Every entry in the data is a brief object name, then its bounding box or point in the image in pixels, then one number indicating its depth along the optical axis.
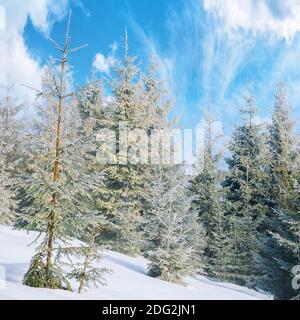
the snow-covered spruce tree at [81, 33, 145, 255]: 27.84
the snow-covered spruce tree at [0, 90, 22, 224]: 35.41
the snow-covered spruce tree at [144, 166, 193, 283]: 18.03
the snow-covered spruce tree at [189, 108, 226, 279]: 30.66
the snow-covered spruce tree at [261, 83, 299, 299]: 21.06
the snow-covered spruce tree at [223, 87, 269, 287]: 29.67
